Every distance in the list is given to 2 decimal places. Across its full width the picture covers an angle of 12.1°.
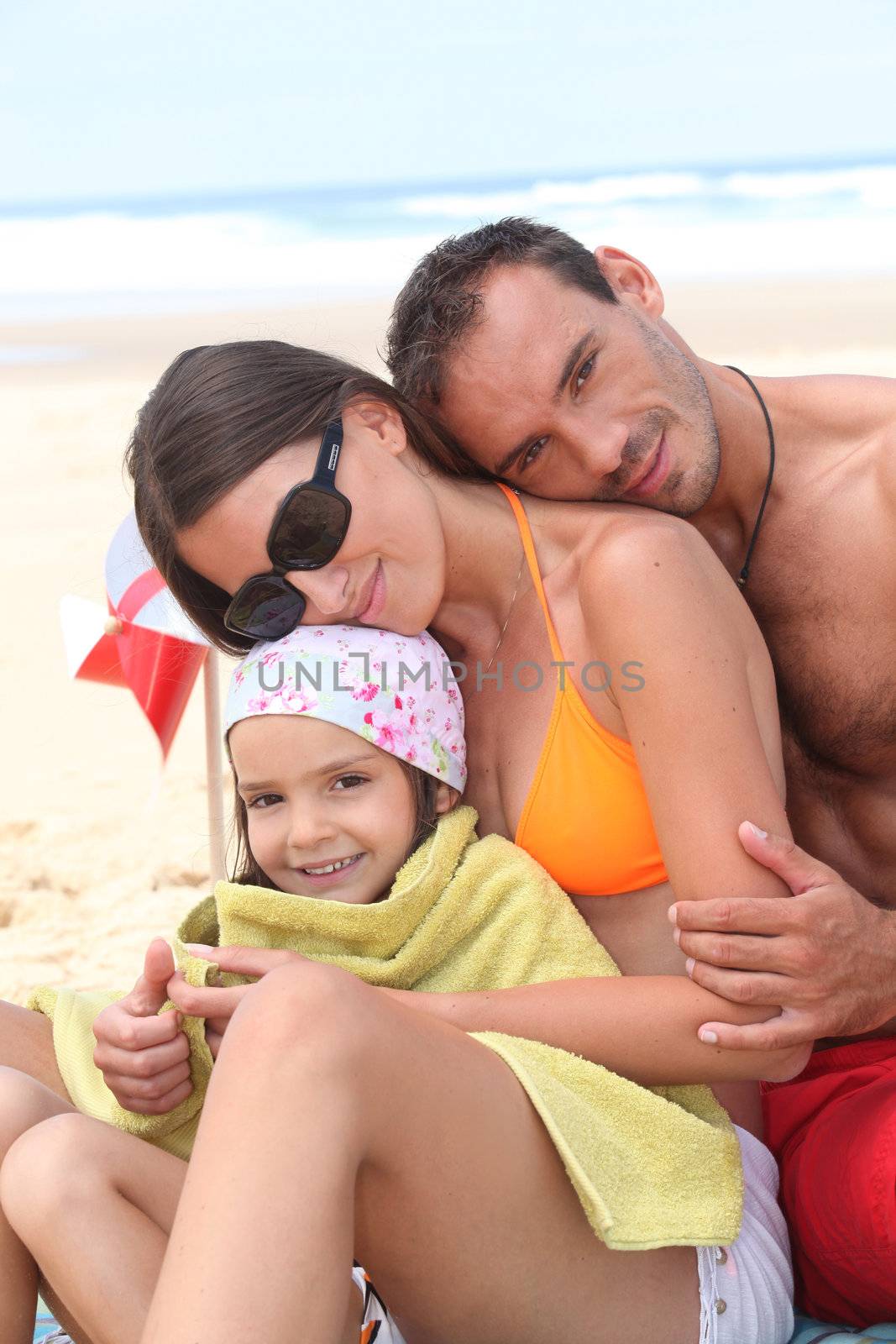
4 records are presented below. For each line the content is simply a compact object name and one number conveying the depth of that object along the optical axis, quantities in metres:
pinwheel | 3.27
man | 2.91
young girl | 2.60
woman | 2.51
